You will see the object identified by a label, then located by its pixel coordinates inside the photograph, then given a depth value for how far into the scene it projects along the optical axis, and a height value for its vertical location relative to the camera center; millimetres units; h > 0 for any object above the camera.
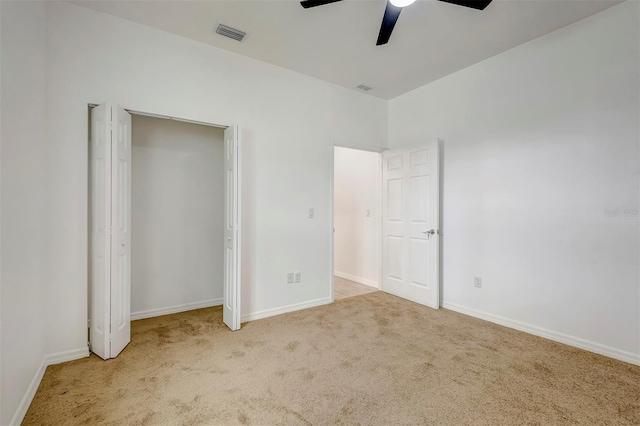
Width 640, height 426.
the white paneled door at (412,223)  3549 -153
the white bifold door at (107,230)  2275 -154
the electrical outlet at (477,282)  3244 -795
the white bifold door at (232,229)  2799 -170
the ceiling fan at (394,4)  1868 +1367
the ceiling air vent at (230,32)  2633 +1691
